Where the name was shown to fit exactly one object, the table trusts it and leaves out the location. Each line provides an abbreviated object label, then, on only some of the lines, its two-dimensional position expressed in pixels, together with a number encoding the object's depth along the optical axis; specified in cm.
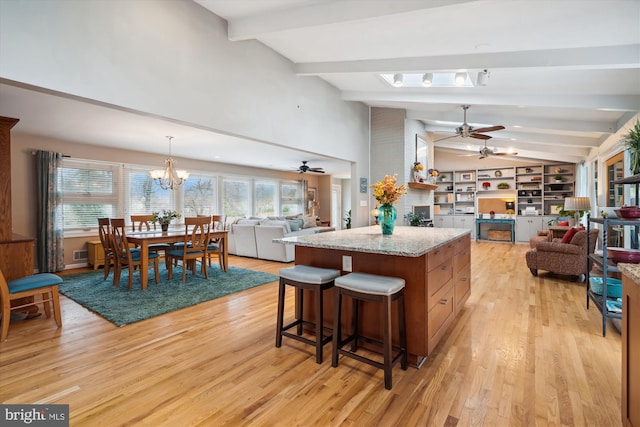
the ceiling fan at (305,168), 849
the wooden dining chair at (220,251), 519
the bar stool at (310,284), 230
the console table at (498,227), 923
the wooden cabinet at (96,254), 566
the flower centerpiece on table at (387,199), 305
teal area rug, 339
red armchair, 449
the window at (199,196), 773
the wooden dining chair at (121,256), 422
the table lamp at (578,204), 586
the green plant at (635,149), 270
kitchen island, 221
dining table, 420
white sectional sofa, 604
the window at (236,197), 870
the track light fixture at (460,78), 380
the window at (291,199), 1063
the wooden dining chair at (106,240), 443
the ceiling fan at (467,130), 495
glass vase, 313
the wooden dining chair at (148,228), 498
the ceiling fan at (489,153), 727
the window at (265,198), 971
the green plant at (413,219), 652
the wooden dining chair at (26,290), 267
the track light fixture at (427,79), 391
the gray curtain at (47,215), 529
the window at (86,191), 575
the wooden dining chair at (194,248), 455
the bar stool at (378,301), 198
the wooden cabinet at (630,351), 123
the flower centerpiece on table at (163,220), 505
